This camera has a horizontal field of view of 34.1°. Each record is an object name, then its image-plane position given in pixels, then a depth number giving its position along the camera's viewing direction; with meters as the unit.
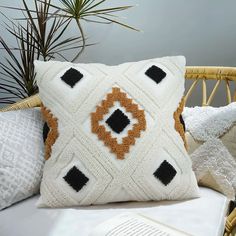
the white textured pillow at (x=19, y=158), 1.09
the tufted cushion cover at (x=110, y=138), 1.08
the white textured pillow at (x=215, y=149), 1.20
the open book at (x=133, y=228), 0.92
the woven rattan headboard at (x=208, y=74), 1.49
